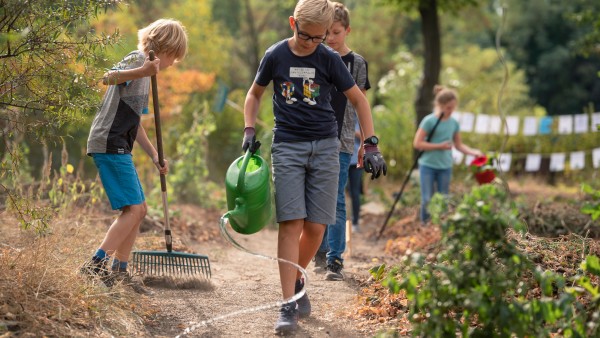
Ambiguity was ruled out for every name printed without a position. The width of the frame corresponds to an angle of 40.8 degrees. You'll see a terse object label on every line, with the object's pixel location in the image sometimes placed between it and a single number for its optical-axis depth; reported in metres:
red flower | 7.85
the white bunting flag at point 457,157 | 13.00
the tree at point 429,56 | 12.24
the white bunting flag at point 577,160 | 14.78
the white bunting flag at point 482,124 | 14.56
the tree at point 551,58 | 30.56
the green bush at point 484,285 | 3.01
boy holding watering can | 4.05
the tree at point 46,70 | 3.89
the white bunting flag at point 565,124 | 14.82
